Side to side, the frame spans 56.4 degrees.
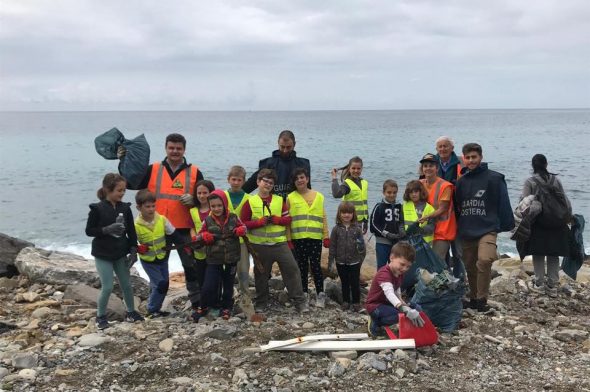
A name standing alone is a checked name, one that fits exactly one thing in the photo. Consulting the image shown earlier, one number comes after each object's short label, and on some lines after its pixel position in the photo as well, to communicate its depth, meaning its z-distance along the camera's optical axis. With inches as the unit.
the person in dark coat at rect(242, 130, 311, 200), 304.0
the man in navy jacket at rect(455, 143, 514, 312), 289.6
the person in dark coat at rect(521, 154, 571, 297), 332.8
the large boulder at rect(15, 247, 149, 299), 368.8
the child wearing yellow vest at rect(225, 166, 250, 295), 285.1
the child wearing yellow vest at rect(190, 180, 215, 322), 280.8
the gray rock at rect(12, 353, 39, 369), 219.2
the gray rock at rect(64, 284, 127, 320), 307.0
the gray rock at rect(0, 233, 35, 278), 397.7
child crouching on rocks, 231.8
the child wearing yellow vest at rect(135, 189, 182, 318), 276.8
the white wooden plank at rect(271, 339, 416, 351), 228.7
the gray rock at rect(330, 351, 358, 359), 224.7
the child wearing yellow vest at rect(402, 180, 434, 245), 295.4
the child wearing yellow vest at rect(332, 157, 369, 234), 331.3
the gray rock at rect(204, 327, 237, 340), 248.1
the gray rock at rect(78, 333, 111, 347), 241.8
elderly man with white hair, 311.8
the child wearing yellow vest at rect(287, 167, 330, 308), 294.2
